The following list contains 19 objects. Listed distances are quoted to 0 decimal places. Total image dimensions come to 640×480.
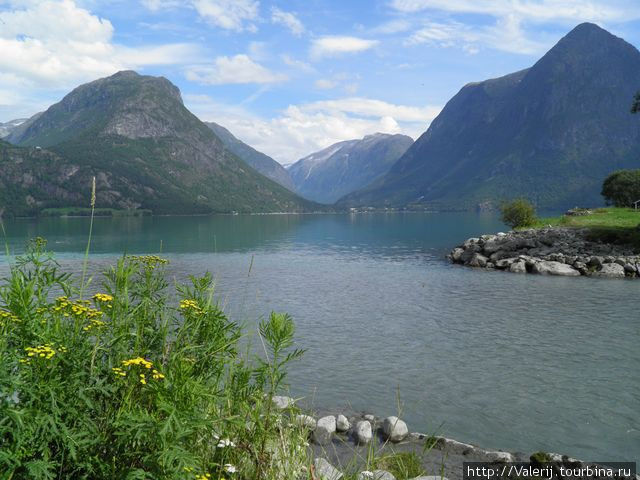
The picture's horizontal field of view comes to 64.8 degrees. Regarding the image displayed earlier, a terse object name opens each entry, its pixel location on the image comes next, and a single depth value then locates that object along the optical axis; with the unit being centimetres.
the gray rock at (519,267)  4931
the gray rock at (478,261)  5338
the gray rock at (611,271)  4456
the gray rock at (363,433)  1379
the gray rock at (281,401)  1433
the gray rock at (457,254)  5802
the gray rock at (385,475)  1026
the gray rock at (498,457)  1270
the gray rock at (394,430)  1378
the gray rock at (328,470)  920
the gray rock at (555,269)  4634
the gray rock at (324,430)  1395
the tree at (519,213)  7751
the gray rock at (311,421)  1318
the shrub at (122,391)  538
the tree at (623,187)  9862
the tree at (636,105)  5517
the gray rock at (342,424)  1466
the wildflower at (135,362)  602
